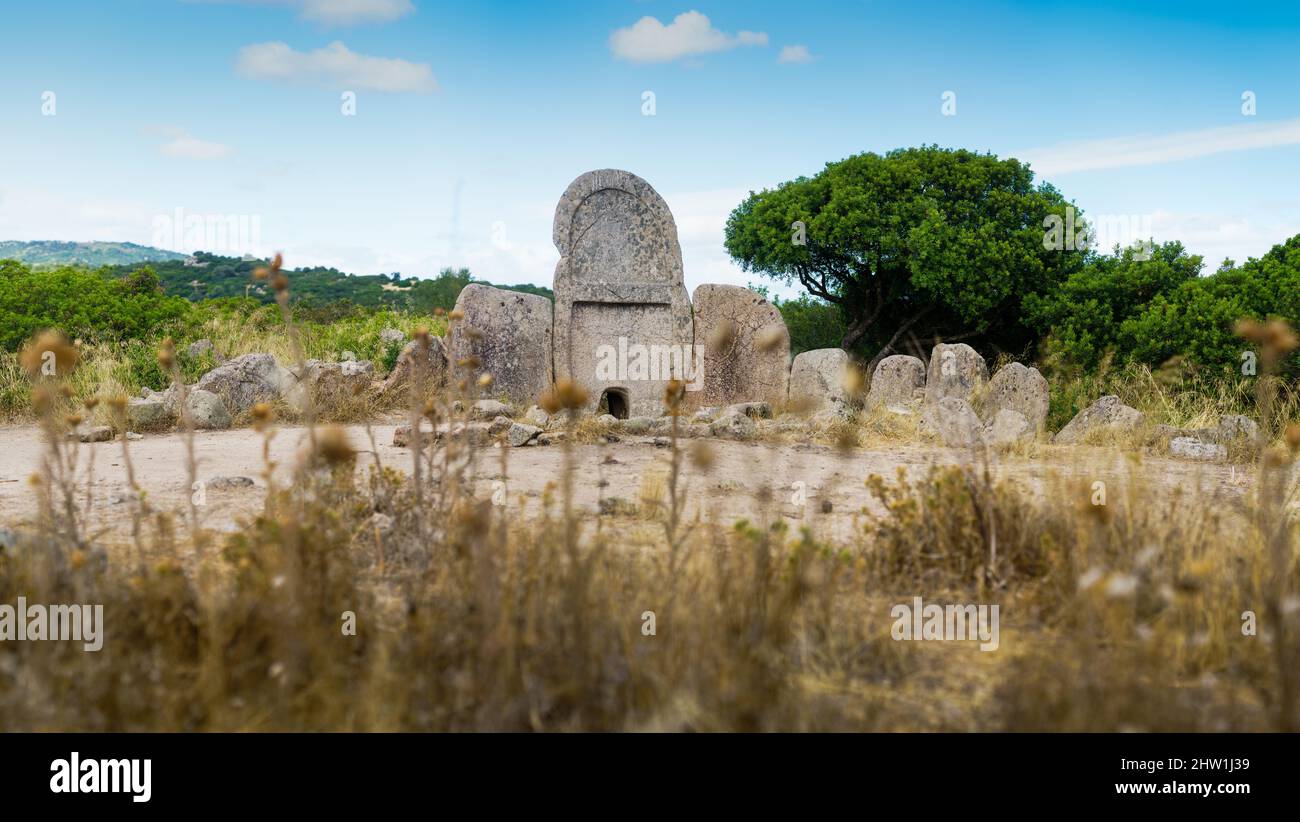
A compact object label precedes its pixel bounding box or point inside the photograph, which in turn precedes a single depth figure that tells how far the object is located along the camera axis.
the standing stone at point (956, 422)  8.95
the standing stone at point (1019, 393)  10.59
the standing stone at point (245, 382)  11.02
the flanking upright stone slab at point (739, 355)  12.02
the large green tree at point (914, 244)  14.26
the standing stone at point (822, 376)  11.36
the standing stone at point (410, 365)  11.84
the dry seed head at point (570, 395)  3.40
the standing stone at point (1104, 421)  9.36
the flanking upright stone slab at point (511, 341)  11.58
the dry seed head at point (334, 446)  3.06
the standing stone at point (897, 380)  11.45
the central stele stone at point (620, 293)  11.71
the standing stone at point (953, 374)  11.05
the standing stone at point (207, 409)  10.34
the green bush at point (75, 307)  12.68
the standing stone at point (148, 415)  10.02
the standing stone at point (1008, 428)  9.19
